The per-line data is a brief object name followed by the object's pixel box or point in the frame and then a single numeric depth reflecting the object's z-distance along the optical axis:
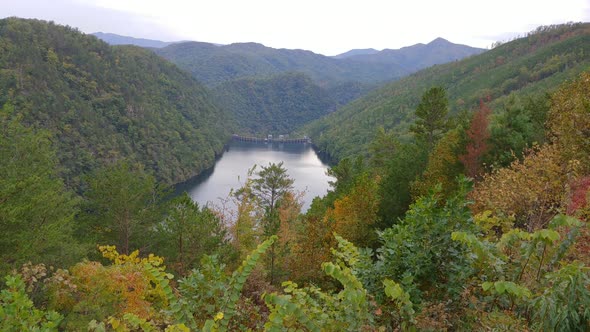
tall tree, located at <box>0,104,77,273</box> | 14.35
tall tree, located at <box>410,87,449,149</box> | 31.34
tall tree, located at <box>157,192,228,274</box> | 19.58
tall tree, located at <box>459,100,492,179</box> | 19.23
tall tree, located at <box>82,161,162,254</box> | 21.75
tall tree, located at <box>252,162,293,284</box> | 44.59
